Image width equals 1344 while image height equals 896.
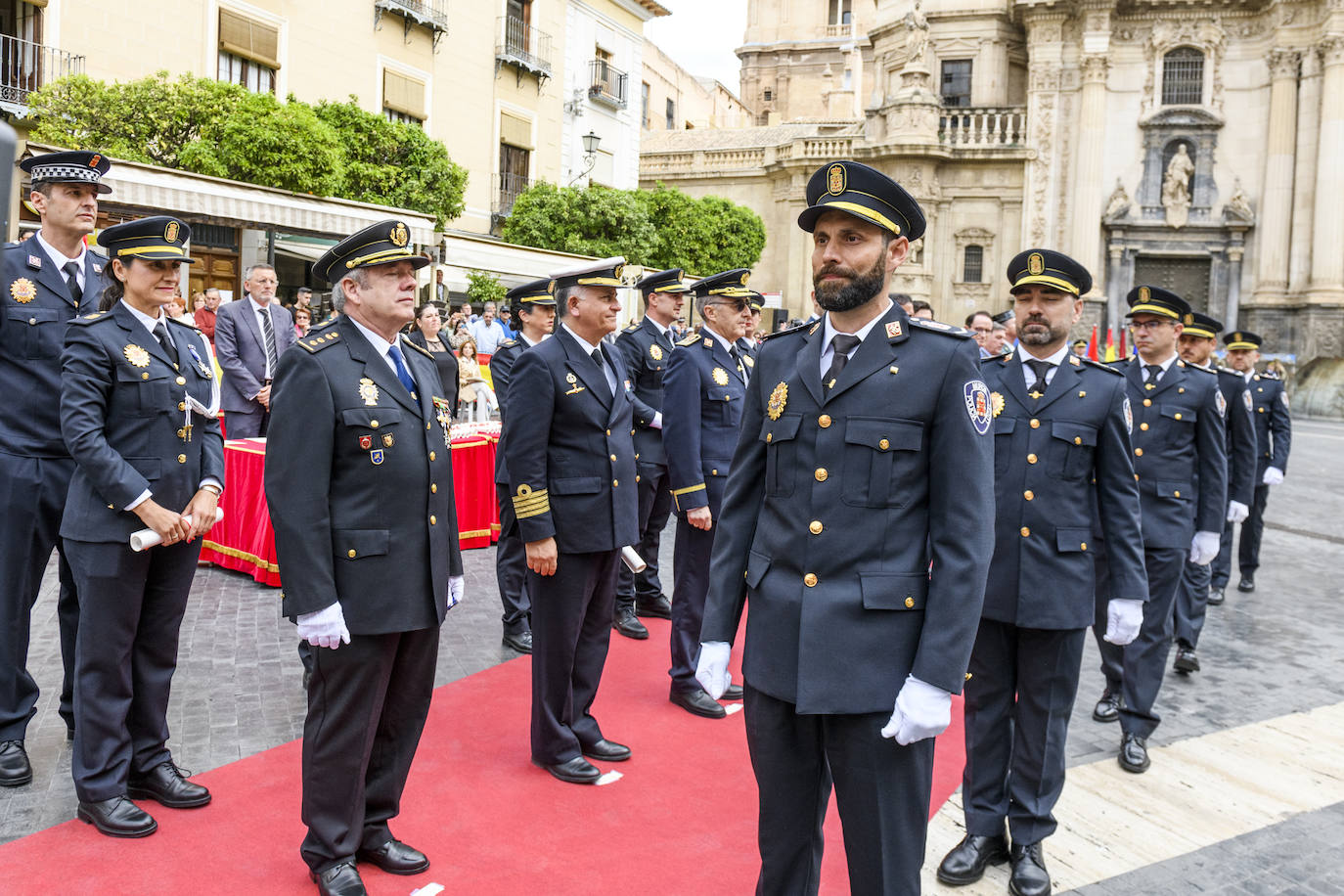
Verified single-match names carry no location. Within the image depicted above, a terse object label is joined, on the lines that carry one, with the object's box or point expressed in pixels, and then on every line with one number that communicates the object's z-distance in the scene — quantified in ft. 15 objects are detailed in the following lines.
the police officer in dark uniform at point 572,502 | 15.23
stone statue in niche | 113.80
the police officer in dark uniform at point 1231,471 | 21.29
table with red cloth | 25.13
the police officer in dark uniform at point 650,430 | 23.47
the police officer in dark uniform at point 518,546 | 21.88
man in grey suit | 28.25
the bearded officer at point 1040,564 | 12.82
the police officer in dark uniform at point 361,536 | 10.99
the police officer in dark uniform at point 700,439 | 18.66
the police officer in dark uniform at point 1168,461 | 17.67
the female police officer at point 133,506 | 12.77
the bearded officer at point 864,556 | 8.86
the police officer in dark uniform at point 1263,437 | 30.35
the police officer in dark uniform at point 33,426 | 14.23
